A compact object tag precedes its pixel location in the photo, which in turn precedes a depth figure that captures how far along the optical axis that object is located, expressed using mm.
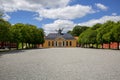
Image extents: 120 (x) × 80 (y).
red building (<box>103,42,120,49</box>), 35444
